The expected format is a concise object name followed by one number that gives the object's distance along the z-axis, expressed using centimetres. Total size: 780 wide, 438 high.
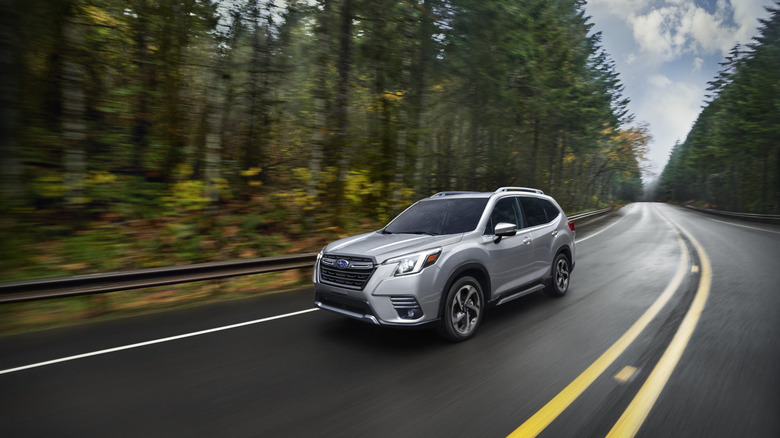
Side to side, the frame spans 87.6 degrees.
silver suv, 432
